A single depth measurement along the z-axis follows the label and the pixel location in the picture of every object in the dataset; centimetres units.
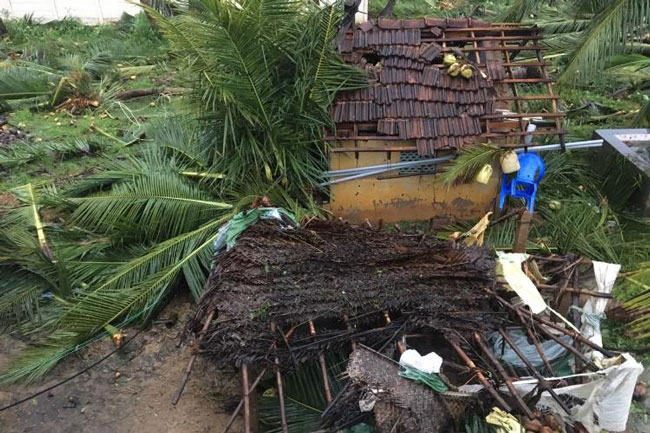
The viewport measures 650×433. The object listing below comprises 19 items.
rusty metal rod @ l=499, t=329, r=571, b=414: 350
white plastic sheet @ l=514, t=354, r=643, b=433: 352
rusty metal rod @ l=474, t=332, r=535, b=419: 338
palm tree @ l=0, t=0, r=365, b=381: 523
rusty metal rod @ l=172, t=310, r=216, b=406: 347
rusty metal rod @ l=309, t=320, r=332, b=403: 351
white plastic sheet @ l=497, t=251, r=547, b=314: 419
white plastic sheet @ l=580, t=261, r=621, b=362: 439
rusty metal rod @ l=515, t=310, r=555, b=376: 385
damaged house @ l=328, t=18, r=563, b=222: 603
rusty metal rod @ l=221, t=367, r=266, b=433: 344
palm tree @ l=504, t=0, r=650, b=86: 600
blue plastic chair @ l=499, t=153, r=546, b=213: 602
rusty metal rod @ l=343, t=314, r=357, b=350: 374
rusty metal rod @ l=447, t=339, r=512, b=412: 338
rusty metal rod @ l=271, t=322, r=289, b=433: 328
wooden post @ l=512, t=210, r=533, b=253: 490
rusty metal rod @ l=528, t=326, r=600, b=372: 374
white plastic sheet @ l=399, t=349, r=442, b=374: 353
